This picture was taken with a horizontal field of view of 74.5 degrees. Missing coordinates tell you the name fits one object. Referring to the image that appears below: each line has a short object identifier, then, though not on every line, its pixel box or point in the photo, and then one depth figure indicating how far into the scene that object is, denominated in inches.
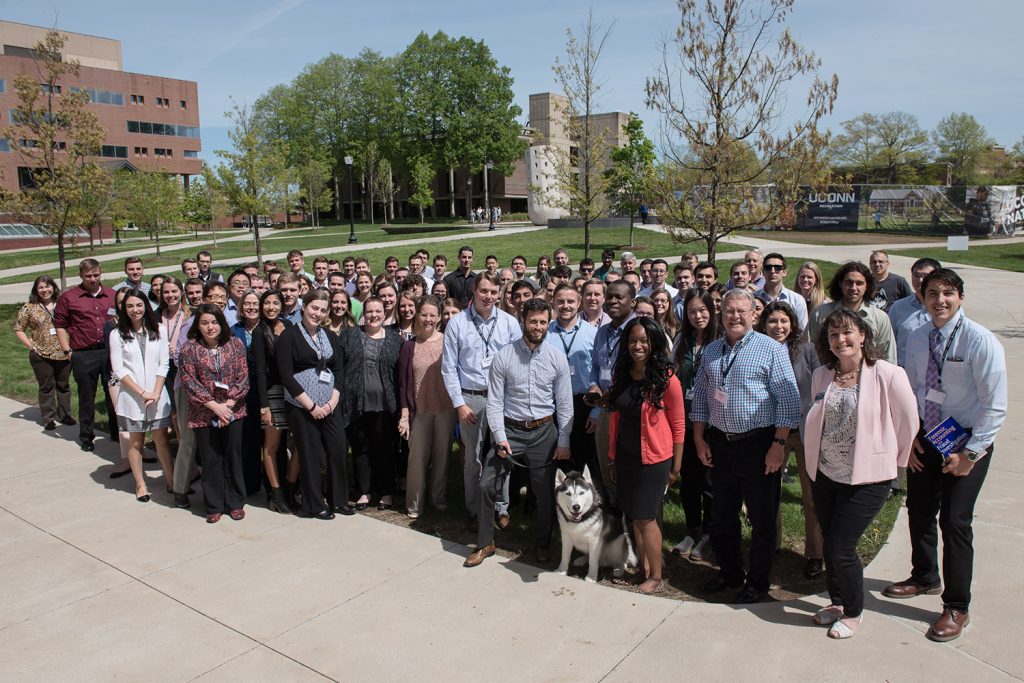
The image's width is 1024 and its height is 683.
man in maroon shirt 298.0
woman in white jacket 241.8
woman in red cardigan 165.6
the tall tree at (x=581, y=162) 737.6
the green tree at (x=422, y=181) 2000.5
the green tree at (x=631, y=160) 1155.3
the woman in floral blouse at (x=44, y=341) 324.5
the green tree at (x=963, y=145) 2733.8
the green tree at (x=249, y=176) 982.4
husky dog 173.2
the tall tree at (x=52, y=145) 572.4
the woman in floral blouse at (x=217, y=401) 218.4
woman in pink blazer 143.5
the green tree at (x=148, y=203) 1298.0
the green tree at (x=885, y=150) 2733.8
